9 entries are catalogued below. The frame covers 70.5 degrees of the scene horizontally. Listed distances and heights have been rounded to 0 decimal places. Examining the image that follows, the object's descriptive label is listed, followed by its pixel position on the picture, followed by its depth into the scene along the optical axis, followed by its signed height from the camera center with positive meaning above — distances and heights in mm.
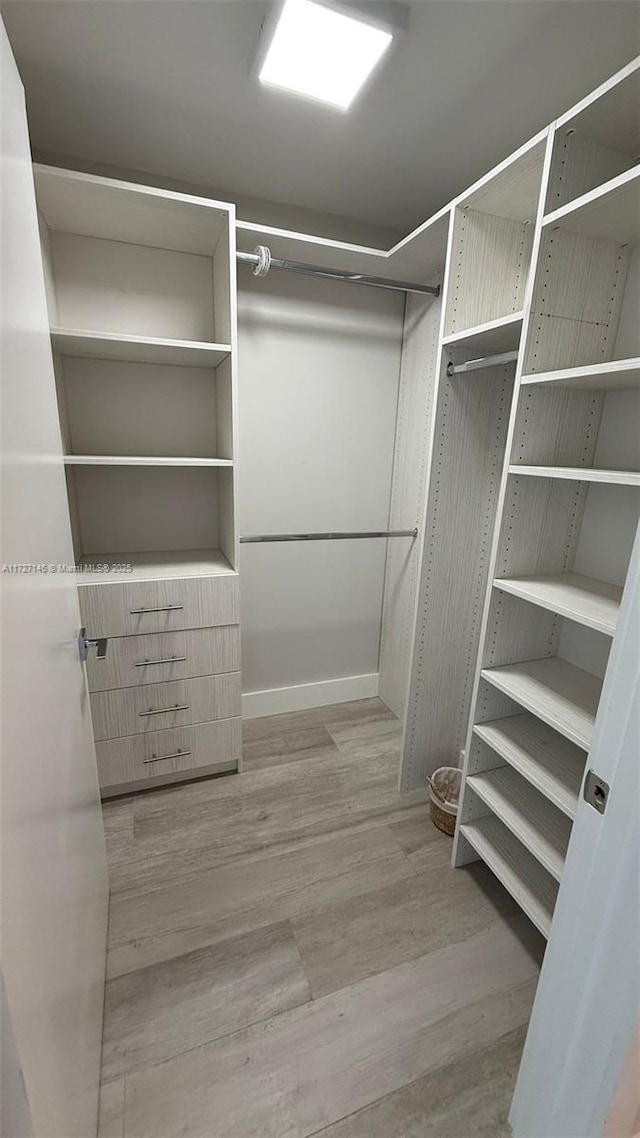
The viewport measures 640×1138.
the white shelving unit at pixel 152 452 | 1683 -48
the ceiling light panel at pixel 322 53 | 1085 +990
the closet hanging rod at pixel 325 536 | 1978 -393
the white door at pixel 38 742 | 564 -464
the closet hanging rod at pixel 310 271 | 1692 +667
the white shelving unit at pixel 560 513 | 1106 -162
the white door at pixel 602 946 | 671 -776
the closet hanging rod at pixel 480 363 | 1343 +277
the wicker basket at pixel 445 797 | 1770 -1357
